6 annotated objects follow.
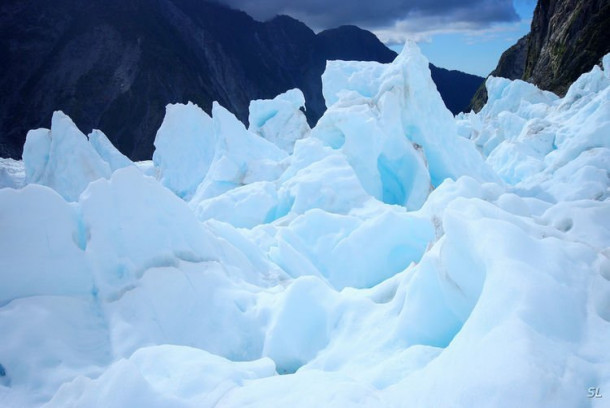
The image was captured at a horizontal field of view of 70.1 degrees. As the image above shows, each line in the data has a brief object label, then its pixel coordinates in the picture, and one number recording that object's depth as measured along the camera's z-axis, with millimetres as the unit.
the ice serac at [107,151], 17766
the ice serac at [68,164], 13359
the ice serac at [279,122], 22156
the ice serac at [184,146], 16984
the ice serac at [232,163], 13438
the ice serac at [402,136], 11531
